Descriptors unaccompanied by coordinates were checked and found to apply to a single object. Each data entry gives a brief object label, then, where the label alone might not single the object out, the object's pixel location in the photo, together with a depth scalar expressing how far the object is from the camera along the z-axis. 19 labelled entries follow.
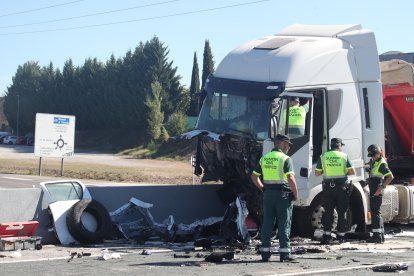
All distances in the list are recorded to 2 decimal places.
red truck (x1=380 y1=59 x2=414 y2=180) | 15.13
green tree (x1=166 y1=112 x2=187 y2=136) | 71.88
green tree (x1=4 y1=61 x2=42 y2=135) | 97.88
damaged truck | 12.47
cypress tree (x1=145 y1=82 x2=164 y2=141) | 75.19
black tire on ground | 12.09
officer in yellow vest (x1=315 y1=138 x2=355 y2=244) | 12.19
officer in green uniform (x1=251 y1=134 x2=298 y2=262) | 10.10
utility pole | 98.69
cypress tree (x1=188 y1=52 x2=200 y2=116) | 85.06
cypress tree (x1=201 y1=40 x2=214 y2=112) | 80.06
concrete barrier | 12.30
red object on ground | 11.52
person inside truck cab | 12.27
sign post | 41.88
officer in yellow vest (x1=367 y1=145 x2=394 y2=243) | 12.84
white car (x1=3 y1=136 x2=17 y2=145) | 93.56
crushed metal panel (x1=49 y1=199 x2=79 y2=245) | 12.19
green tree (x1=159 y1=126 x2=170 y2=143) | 73.64
